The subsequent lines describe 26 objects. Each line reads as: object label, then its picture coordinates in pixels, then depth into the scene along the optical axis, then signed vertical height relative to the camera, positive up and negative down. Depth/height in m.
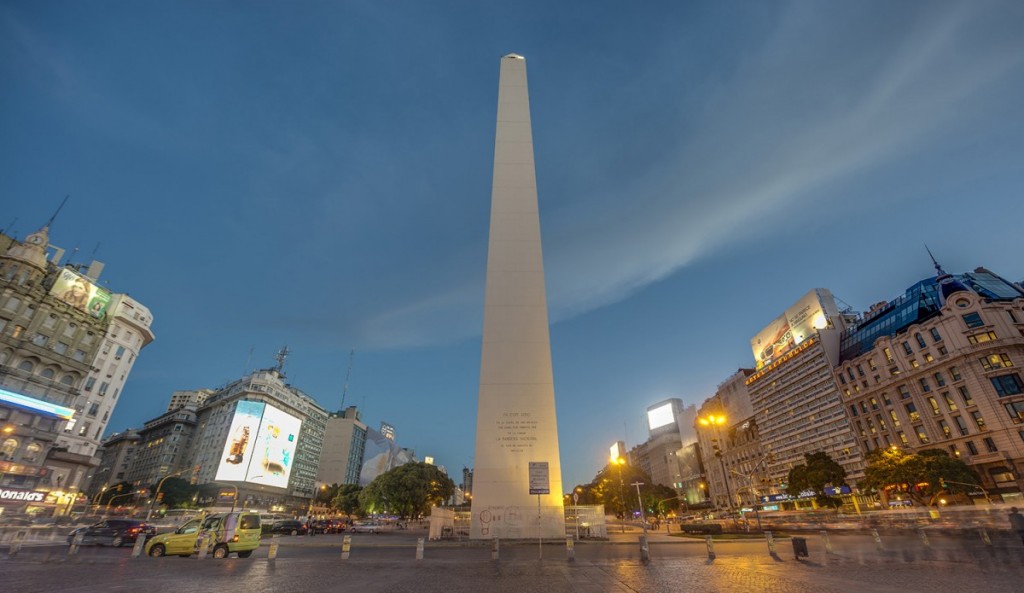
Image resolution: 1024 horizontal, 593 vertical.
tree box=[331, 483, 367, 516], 78.56 +1.74
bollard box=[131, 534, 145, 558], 15.64 -1.11
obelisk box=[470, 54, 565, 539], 25.59 +8.48
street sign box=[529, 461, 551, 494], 16.98 +1.10
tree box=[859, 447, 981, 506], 43.47 +2.69
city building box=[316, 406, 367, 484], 133.12 +17.66
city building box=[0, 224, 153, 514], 52.25 +18.33
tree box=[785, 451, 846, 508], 55.84 +3.38
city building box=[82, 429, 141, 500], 111.94 +12.88
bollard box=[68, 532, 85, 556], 16.53 -1.13
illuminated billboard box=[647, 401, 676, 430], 148.75 +29.08
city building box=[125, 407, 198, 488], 101.75 +14.54
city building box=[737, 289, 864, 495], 70.88 +19.33
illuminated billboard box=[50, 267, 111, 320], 63.22 +31.13
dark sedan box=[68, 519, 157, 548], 22.34 -0.88
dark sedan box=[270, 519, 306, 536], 38.38 -1.35
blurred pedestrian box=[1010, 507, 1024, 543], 16.12 -0.74
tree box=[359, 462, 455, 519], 56.94 +2.55
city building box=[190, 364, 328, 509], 86.94 +14.38
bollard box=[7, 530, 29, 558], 14.84 -0.94
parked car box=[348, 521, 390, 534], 46.86 -1.89
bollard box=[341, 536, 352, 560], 13.99 -1.20
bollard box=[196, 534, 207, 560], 16.36 -1.23
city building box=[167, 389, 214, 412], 140.59 +35.84
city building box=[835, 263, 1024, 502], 47.84 +15.12
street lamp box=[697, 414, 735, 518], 23.05 +4.35
